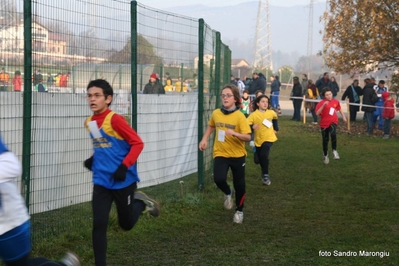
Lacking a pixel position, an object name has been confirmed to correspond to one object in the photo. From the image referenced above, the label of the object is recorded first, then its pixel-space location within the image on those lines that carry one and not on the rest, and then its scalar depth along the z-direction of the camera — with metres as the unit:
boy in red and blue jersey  6.21
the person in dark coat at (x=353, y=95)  29.06
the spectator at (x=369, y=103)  25.06
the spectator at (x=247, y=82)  33.97
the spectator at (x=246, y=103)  23.86
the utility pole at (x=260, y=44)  90.00
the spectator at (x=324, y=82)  30.32
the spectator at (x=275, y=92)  34.00
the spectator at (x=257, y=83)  29.73
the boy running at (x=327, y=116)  15.93
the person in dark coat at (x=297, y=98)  30.33
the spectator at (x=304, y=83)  31.67
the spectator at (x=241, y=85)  32.94
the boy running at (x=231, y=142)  9.03
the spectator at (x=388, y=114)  23.38
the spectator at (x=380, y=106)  25.11
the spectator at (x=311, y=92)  30.27
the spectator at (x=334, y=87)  31.04
